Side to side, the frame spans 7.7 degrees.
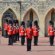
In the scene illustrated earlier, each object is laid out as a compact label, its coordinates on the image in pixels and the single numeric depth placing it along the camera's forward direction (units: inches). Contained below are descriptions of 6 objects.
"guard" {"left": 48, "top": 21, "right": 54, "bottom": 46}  1164.7
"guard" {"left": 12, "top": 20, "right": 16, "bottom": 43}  1225.4
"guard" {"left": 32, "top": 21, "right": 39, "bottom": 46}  1176.2
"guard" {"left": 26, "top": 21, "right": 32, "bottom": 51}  1005.4
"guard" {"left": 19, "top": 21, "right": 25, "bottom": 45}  1178.9
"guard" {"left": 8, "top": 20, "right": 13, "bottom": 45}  1176.8
